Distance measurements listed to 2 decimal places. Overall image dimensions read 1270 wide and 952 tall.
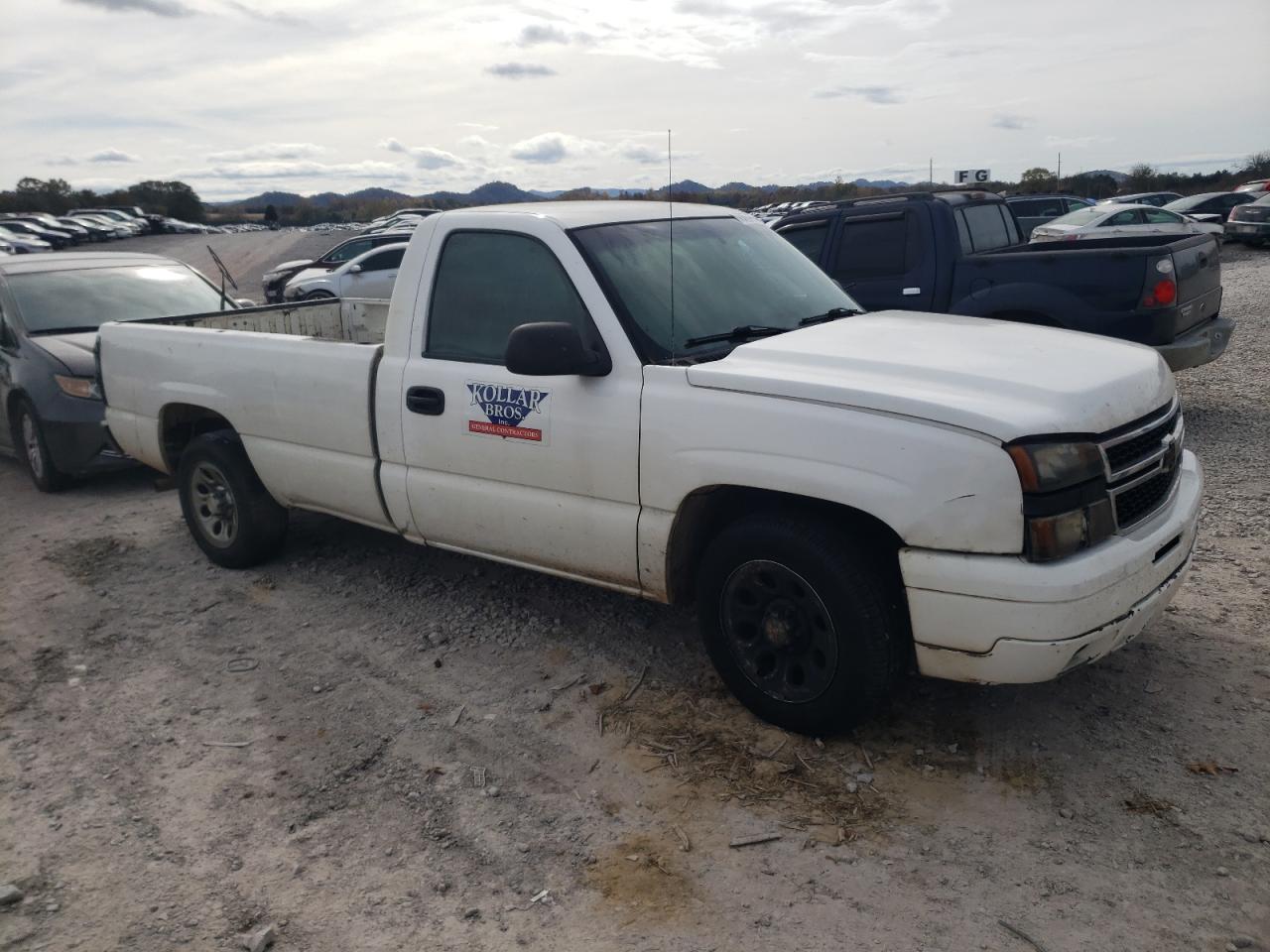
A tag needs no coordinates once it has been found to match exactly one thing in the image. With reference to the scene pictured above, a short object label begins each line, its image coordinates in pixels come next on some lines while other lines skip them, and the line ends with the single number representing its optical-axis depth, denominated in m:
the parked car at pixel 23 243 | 34.66
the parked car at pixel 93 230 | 46.12
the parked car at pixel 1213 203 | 26.20
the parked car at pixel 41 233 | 41.19
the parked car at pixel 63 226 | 44.09
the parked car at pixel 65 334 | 7.48
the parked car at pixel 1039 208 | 21.33
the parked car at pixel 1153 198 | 24.61
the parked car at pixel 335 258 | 19.84
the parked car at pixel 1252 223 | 22.45
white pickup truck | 3.04
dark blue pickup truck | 6.96
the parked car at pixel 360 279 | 17.66
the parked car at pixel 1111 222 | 17.28
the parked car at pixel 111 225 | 48.88
